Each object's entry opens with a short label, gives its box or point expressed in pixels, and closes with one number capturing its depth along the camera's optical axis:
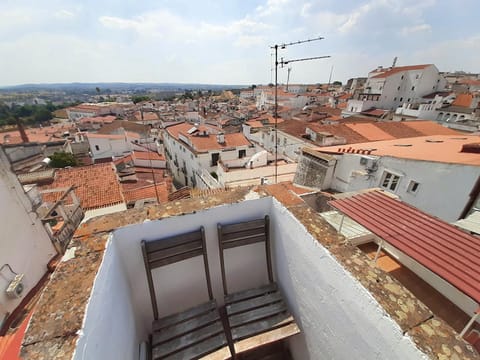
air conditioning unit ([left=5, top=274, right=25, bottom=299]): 3.26
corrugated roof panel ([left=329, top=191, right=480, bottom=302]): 2.02
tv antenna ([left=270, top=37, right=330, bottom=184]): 5.69
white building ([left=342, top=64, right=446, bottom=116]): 33.31
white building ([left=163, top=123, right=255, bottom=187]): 18.09
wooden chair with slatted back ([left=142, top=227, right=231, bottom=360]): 2.36
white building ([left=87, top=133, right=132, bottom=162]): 23.91
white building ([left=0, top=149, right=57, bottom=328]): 3.49
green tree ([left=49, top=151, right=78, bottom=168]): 21.21
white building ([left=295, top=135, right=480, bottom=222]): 5.16
